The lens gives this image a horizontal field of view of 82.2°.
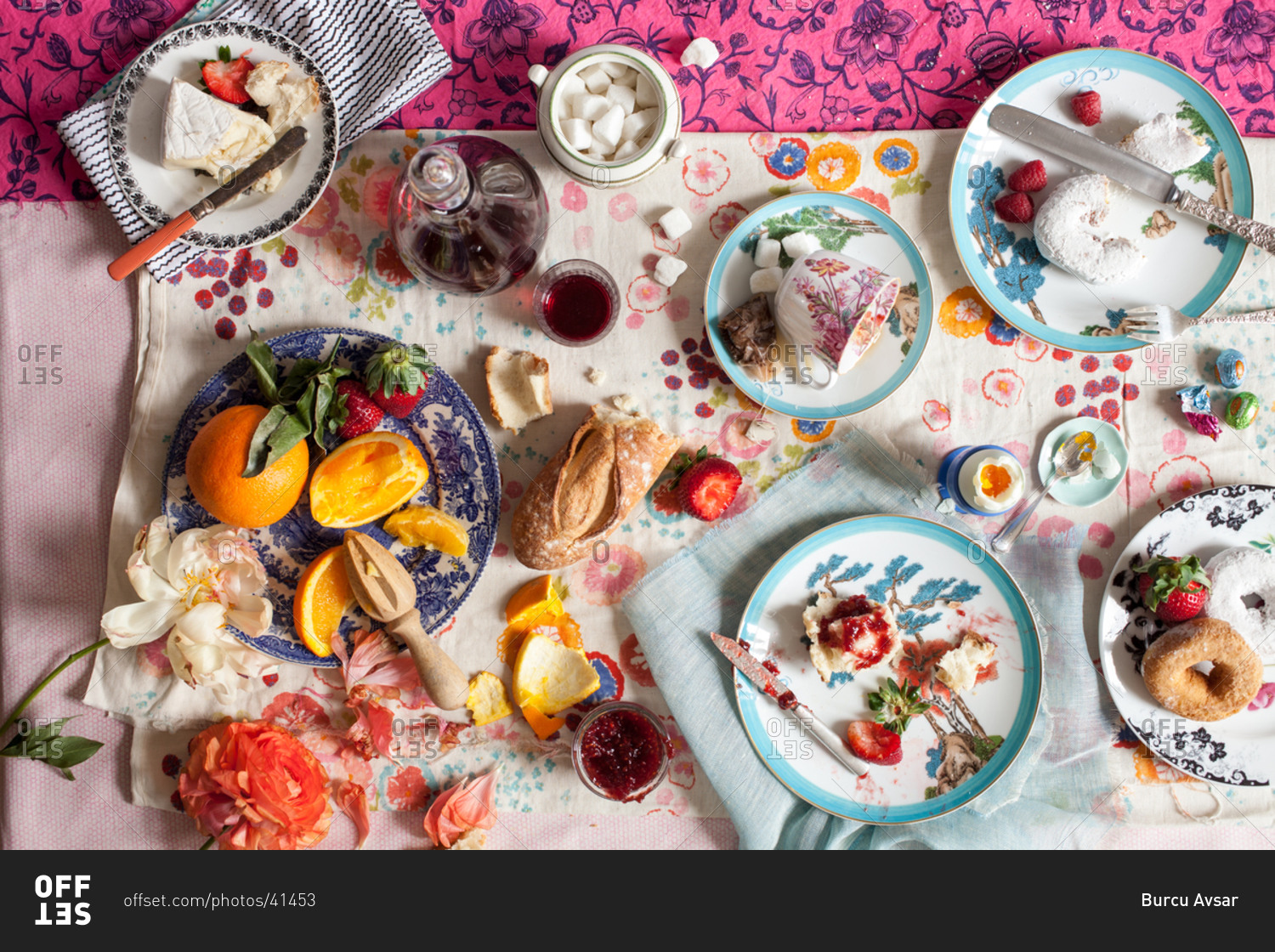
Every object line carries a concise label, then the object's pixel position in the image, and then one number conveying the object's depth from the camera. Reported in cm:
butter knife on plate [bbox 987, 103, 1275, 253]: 128
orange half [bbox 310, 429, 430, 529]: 122
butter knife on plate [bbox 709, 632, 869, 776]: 131
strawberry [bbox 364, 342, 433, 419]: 121
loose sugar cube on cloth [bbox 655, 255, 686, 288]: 131
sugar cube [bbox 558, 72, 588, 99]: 125
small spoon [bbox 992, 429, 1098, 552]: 132
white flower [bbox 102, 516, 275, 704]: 125
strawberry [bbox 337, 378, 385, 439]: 124
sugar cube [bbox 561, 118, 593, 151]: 125
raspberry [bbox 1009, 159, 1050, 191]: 129
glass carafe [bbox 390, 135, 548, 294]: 112
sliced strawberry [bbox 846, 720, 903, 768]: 134
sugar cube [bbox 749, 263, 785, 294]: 128
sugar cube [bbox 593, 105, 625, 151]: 124
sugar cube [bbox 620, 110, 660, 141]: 126
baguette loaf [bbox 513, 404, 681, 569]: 125
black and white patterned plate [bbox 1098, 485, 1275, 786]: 133
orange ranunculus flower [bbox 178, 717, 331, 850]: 126
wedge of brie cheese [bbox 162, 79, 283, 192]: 121
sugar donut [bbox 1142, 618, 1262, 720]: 127
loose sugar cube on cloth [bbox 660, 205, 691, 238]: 131
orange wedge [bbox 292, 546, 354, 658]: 125
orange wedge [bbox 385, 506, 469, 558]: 126
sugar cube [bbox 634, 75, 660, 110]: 126
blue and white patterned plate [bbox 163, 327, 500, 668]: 129
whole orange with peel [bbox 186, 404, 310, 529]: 118
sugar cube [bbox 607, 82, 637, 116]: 126
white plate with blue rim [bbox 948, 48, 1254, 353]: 131
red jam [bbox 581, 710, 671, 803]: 131
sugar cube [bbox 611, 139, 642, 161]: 127
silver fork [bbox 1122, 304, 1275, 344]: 129
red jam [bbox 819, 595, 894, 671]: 129
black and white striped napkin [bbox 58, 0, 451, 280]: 128
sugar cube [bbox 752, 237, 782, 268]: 129
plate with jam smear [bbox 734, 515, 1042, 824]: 133
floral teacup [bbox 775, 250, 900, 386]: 116
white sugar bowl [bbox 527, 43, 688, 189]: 123
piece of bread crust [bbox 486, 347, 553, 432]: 130
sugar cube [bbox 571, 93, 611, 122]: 124
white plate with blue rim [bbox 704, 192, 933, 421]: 128
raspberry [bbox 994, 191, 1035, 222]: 129
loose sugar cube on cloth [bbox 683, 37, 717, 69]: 130
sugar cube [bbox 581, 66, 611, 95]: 126
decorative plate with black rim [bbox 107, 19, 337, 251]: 125
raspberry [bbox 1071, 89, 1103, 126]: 128
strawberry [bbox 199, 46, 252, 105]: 124
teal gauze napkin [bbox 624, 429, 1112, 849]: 133
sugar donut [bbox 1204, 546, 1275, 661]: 131
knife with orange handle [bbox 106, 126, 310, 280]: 123
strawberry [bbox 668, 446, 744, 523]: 131
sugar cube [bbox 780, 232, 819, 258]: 128
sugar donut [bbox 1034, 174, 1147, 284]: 128
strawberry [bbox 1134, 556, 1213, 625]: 129
